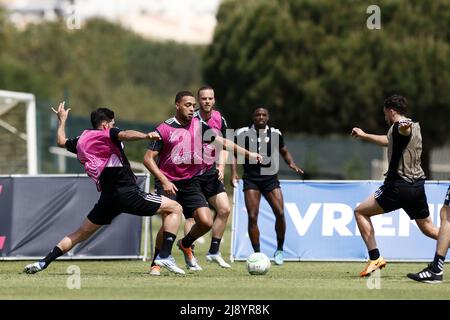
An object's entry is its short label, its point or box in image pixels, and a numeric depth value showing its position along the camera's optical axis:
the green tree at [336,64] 39.97
